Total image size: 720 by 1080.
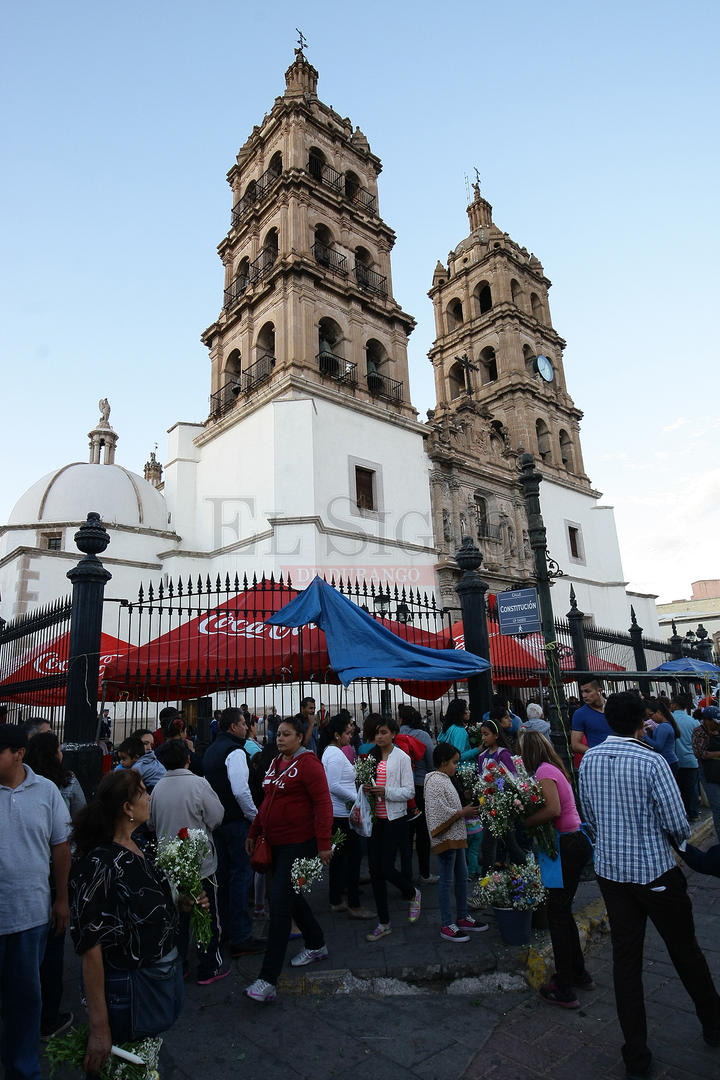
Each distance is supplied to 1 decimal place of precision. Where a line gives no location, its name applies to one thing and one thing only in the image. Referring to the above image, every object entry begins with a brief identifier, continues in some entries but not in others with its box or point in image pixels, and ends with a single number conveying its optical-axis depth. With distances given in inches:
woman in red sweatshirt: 173.6
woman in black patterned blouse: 103.7
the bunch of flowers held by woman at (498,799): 190.2
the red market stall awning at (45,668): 306.6
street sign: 308.2
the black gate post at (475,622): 337.7
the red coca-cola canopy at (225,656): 322.0
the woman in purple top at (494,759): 230.2
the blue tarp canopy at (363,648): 280.7
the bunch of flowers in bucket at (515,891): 188.4
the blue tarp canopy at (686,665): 655.1
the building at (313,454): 841.5
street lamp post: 290.8
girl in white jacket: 216.5
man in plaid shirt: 132.6
